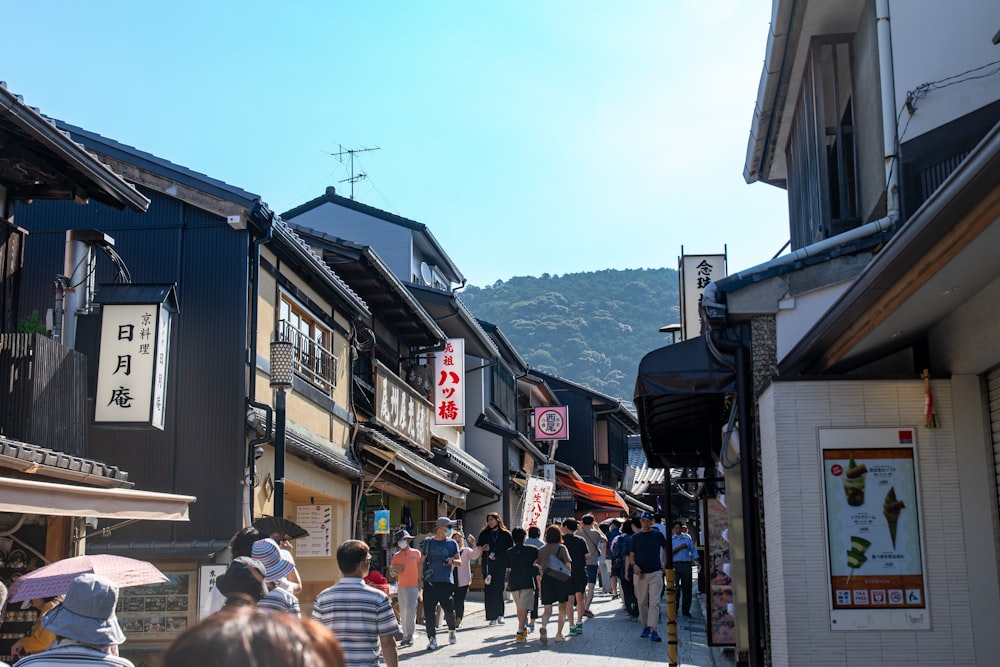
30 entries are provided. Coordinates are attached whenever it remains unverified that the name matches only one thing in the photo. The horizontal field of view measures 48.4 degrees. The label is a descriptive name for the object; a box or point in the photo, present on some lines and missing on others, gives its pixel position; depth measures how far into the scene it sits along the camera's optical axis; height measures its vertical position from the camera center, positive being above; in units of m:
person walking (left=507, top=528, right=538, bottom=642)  15.55 -0.42
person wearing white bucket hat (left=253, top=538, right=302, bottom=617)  8.30 -0.10
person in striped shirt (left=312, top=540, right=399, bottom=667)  7.10 -0.44
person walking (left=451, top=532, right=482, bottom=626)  18.11 -0.46
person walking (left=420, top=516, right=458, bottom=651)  15.61 -0.38
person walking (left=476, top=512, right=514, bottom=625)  17.92 -0.23
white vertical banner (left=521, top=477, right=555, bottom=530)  27.19 +1.08
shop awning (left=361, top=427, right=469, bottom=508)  20.50 +1.58
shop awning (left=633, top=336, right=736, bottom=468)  10.00 +1.47
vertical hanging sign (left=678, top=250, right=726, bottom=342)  17.03 +4.06
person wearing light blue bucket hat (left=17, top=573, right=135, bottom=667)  4.62 -0.31
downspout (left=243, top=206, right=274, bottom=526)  15.23 +2.28
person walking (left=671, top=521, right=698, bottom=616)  19.67 -0.28
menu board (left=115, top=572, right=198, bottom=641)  14.63 -0.77
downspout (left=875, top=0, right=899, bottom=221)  10.74 +4.29
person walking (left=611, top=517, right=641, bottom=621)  18.86 -0.46
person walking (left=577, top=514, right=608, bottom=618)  19.67 -0.10
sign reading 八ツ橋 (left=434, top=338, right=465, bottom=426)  26.62 +4.00
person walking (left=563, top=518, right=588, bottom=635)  16.34 -0.27
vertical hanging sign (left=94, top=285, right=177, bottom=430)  13.09 +2.22
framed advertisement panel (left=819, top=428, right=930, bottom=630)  8.16 +0.09
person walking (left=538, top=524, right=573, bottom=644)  15.16 -0.50
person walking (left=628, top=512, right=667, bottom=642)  15.84 -0.40
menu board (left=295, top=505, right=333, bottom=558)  19.14 +0.32
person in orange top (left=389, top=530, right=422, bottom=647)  15.80 -0.53
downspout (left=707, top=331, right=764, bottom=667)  9.65 +0.28
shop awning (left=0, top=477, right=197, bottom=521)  9.02 +0.44
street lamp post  14.38 +2.05
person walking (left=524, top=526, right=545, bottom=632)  16.19 +0.06
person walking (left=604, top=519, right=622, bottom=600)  23.47 -0.20
